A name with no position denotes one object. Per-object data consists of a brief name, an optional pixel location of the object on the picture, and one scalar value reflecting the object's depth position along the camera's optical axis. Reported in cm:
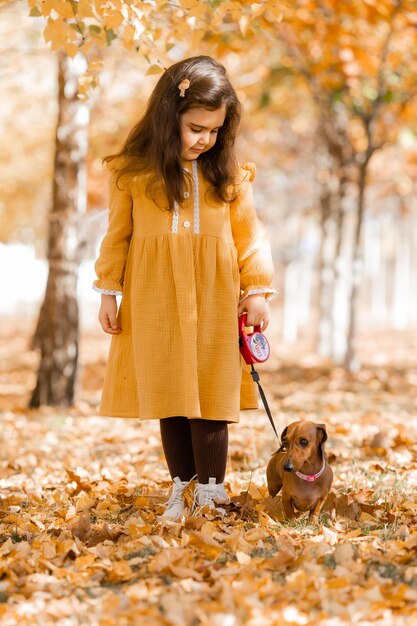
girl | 650
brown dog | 612
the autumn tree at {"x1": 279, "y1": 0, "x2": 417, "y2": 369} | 1641
